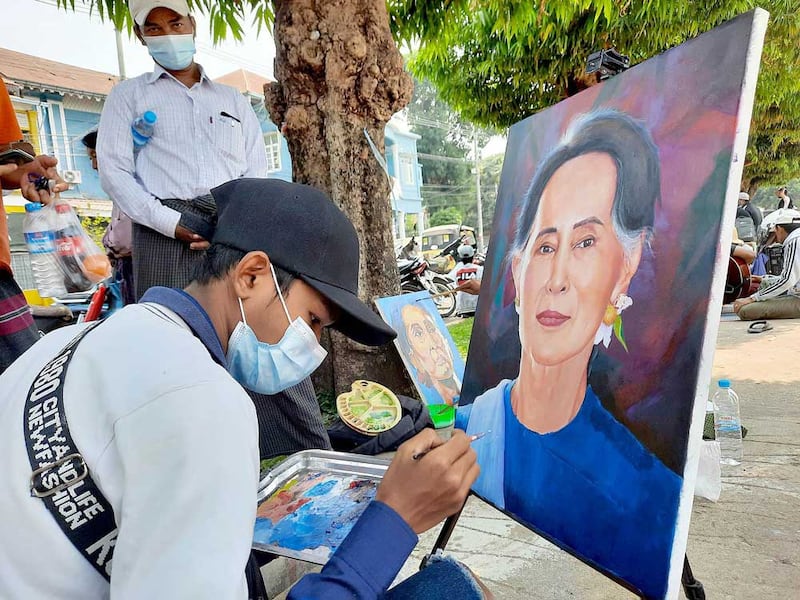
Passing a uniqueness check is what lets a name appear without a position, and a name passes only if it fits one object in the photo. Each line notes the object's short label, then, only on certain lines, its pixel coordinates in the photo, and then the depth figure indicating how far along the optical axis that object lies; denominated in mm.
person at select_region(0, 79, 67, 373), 1962
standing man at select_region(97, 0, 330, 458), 2240
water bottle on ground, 2684
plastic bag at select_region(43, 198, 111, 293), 2398
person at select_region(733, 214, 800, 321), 6047
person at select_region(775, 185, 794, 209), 12004
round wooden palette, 3002
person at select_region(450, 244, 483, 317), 9148
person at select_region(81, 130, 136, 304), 2918
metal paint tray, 1198
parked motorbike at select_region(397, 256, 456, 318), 8453
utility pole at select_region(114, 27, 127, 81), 10289
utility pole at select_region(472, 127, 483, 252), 26156
